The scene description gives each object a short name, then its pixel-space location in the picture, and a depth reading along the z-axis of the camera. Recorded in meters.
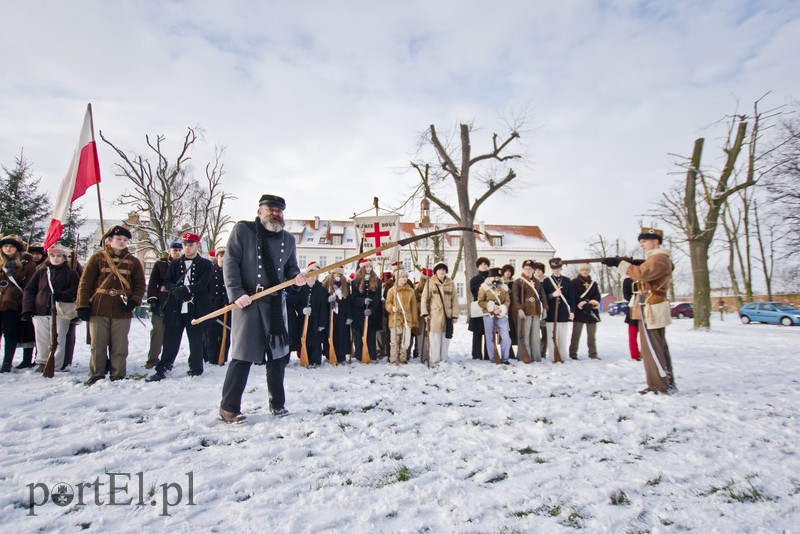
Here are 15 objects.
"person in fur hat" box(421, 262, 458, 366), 7.79
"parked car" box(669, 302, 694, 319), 34.03
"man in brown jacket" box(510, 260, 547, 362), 8.09
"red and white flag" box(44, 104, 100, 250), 6.38
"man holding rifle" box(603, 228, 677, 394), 5.04
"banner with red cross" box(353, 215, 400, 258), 9.39
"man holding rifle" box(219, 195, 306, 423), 3.80
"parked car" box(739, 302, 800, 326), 24.31
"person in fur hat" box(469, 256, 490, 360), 8.49
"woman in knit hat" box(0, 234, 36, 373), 6.31
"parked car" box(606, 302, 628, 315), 39.38
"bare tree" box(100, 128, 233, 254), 21.52
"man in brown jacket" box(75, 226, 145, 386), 5.38
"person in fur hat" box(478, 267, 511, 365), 8.01
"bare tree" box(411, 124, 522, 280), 16.77
